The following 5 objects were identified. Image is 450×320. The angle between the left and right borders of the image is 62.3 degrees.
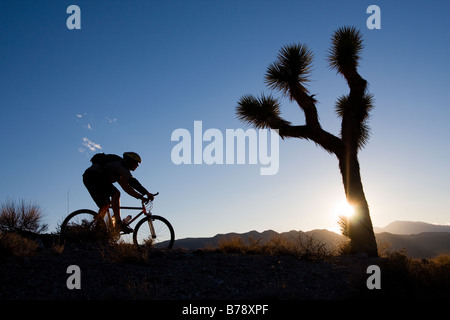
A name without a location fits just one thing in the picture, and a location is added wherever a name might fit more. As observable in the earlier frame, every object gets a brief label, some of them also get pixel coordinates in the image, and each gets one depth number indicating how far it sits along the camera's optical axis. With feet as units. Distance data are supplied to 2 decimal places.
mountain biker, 26.68
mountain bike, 27.81
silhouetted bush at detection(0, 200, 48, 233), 36.75
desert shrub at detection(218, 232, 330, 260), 30.22
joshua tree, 38.25
